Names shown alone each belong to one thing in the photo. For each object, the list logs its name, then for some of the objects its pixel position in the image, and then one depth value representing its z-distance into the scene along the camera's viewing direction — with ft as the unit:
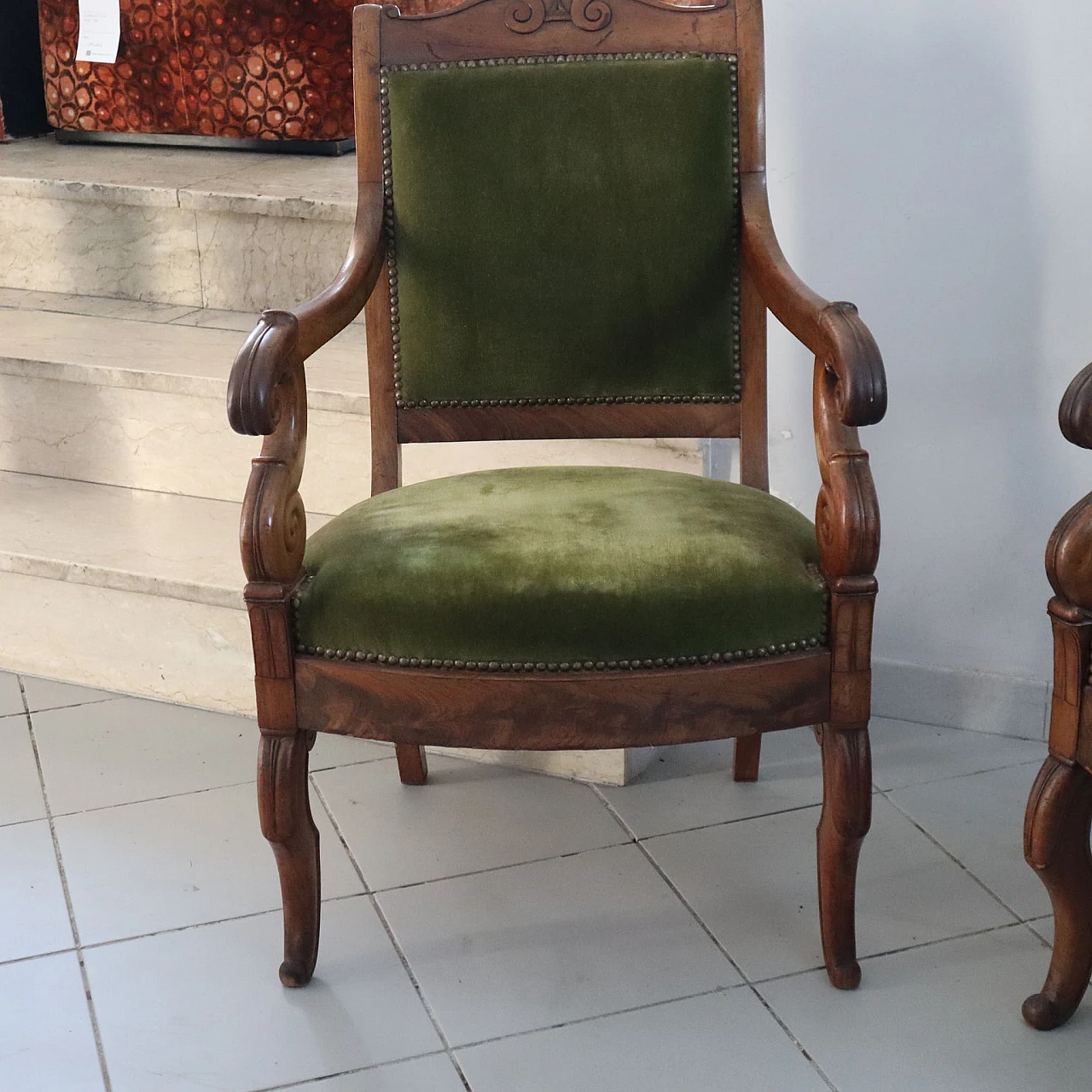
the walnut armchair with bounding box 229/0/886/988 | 4.12
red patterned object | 8.66
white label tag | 9.15
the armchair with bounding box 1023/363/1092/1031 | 3.83
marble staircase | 6.65
